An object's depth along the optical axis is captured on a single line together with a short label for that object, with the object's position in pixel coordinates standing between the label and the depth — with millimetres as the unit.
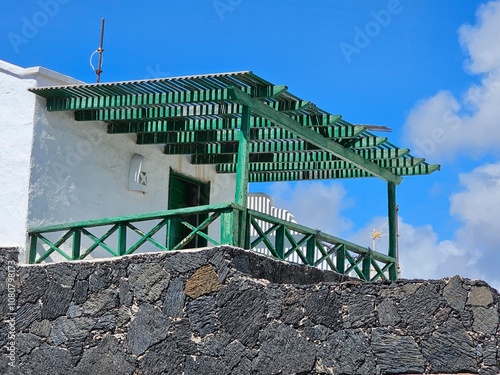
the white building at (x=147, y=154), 19793
